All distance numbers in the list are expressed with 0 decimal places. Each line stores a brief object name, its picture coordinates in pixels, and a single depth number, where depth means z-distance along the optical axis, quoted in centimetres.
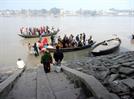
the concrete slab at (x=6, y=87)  290
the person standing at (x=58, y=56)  495
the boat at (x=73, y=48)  914
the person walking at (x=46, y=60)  469
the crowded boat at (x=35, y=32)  1555
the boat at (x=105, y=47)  914
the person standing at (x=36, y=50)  946
